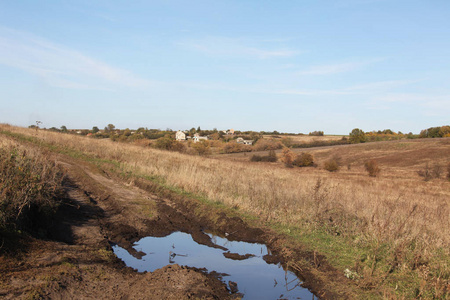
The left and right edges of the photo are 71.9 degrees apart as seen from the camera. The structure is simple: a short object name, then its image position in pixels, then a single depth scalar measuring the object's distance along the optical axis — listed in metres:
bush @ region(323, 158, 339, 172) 38.38
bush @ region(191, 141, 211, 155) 45.76
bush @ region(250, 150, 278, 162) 47.41
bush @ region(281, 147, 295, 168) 42.80
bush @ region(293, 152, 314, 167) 43.16
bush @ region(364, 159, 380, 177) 33.03
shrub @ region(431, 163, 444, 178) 31.48
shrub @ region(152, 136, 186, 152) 39.00
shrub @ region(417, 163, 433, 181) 30.86
